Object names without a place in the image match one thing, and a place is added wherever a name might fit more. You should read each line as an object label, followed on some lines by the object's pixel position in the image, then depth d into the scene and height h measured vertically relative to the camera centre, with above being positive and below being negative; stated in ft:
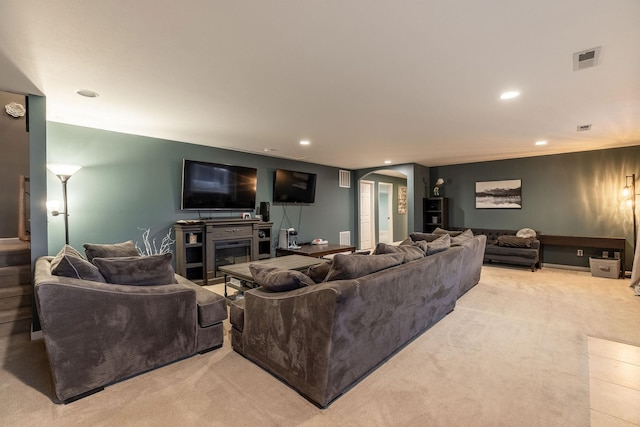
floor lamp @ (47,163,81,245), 11.02 +1.62
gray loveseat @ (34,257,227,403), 5.98 -2.65
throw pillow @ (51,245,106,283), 6.48 -1.21
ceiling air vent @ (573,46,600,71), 6.75 +3.67
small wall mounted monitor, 20.16 +1.96
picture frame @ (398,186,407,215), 33.01 +1.44
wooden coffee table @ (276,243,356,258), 17.99 -2.36
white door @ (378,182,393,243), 31.94 +0.09
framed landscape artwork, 21.01 +1.30
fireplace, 16.14 -2.31
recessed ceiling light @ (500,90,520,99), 9.08 +3.73
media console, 15.12 -1.76
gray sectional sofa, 5.80 -2.61
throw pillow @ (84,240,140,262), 9.56 -1.22
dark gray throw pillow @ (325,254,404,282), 6.56 -1.24
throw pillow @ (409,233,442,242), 15.26 -1.32
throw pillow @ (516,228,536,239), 19.22 -1.47
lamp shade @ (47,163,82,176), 10.89 +1.83
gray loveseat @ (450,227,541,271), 18.12 -2.54
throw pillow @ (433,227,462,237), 15.74 -1.13
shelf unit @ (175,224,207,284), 14.92 -1.98
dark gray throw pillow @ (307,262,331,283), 7.10 -1.45
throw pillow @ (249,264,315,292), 6.86 -1.59
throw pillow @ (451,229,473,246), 12.66 -1.20
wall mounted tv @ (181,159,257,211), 15.78 +1.63
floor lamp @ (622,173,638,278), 16.83 +0.89
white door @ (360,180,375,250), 28.73 -0.29
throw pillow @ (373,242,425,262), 8.41 -1.13
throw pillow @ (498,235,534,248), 18.45 -1.94
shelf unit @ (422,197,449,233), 23.65 -0.06
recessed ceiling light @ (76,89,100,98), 8.95 +3.84
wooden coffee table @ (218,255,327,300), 10.63 -2.16
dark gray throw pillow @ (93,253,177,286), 7.29 -1.43
